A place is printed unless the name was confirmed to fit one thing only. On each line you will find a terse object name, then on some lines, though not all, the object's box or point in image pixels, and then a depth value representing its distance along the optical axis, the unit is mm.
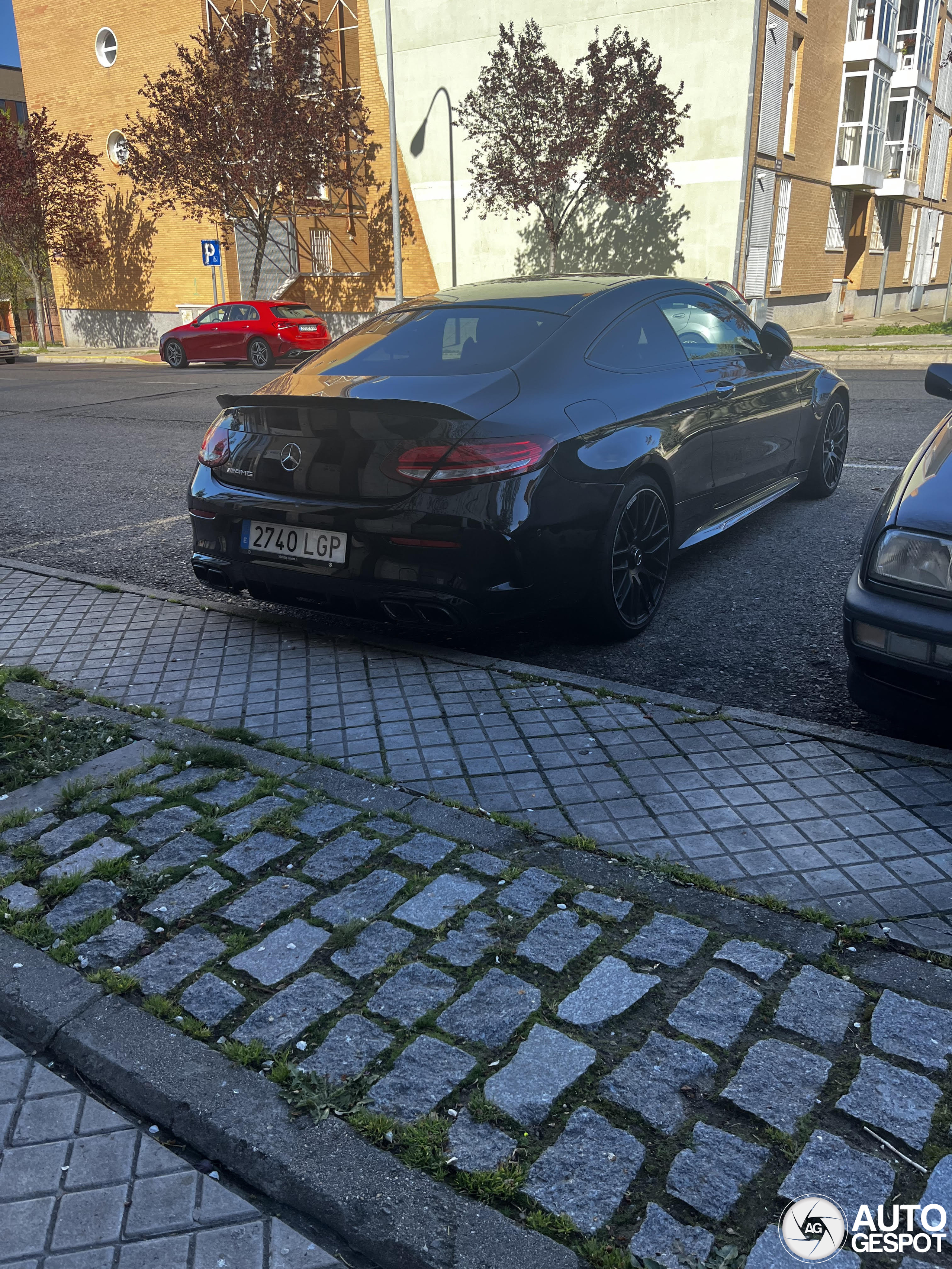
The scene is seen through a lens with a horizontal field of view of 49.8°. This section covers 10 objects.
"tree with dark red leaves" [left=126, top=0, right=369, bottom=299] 27609
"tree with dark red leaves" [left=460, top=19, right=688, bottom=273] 23609
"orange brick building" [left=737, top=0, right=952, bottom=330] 25891
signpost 25281
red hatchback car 22766
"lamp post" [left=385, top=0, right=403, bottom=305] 24922
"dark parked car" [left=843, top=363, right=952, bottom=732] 3225
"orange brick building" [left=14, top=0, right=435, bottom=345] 31203
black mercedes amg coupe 3930
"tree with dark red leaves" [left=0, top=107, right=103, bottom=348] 32750
